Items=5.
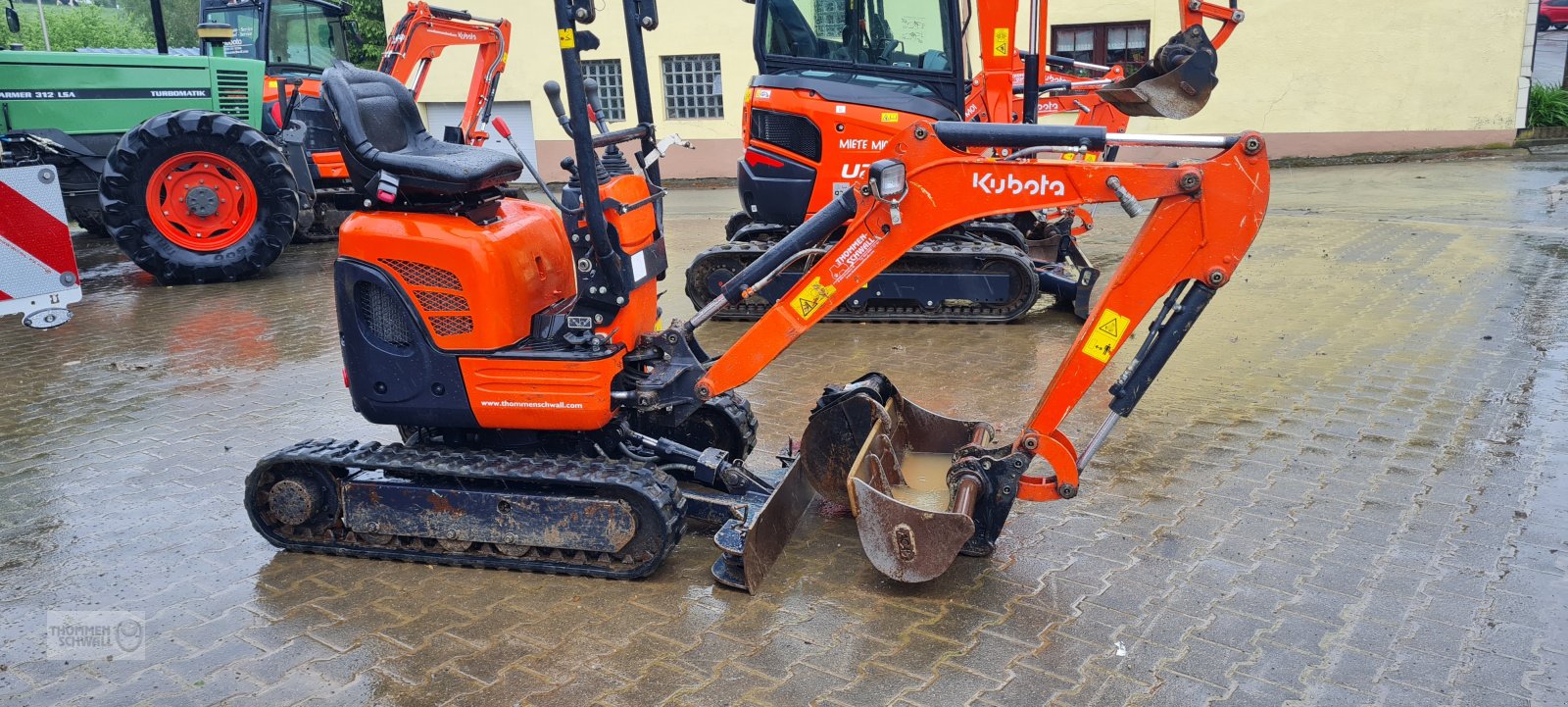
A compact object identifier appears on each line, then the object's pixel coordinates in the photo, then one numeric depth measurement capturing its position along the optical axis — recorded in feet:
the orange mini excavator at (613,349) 14.78
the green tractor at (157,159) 38.11
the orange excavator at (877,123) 30.96
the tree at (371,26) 83.76
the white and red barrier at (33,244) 20.59
